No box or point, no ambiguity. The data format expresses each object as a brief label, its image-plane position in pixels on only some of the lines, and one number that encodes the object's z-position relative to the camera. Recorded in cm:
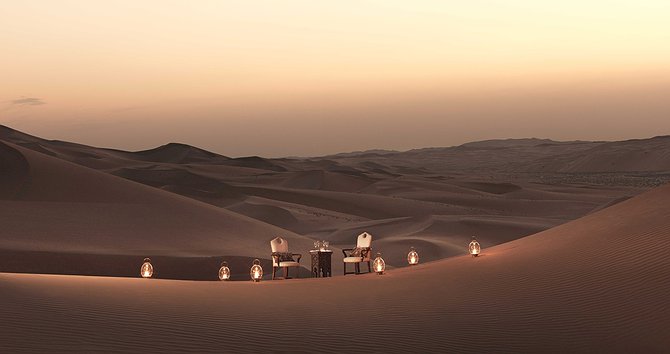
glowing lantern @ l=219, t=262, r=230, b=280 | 1844
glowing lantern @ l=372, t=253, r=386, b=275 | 1809
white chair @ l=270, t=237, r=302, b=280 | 1973
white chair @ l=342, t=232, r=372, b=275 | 2039
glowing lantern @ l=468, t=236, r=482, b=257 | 1919
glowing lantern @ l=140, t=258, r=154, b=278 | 1750
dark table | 2011
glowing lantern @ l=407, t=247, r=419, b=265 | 2089
